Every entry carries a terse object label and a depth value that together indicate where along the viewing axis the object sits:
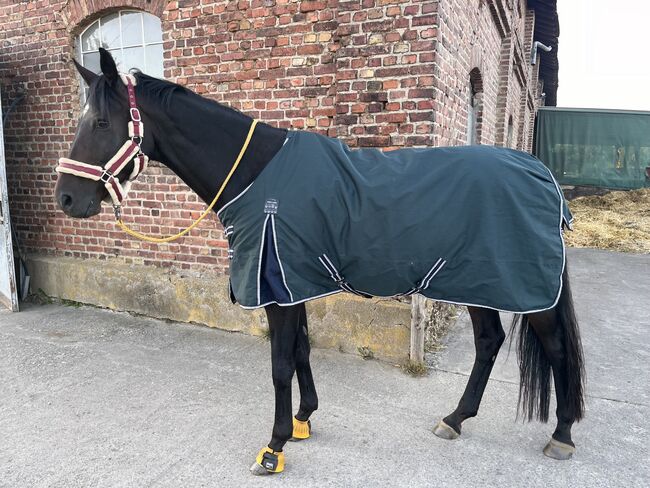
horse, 2.27
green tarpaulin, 15.52
